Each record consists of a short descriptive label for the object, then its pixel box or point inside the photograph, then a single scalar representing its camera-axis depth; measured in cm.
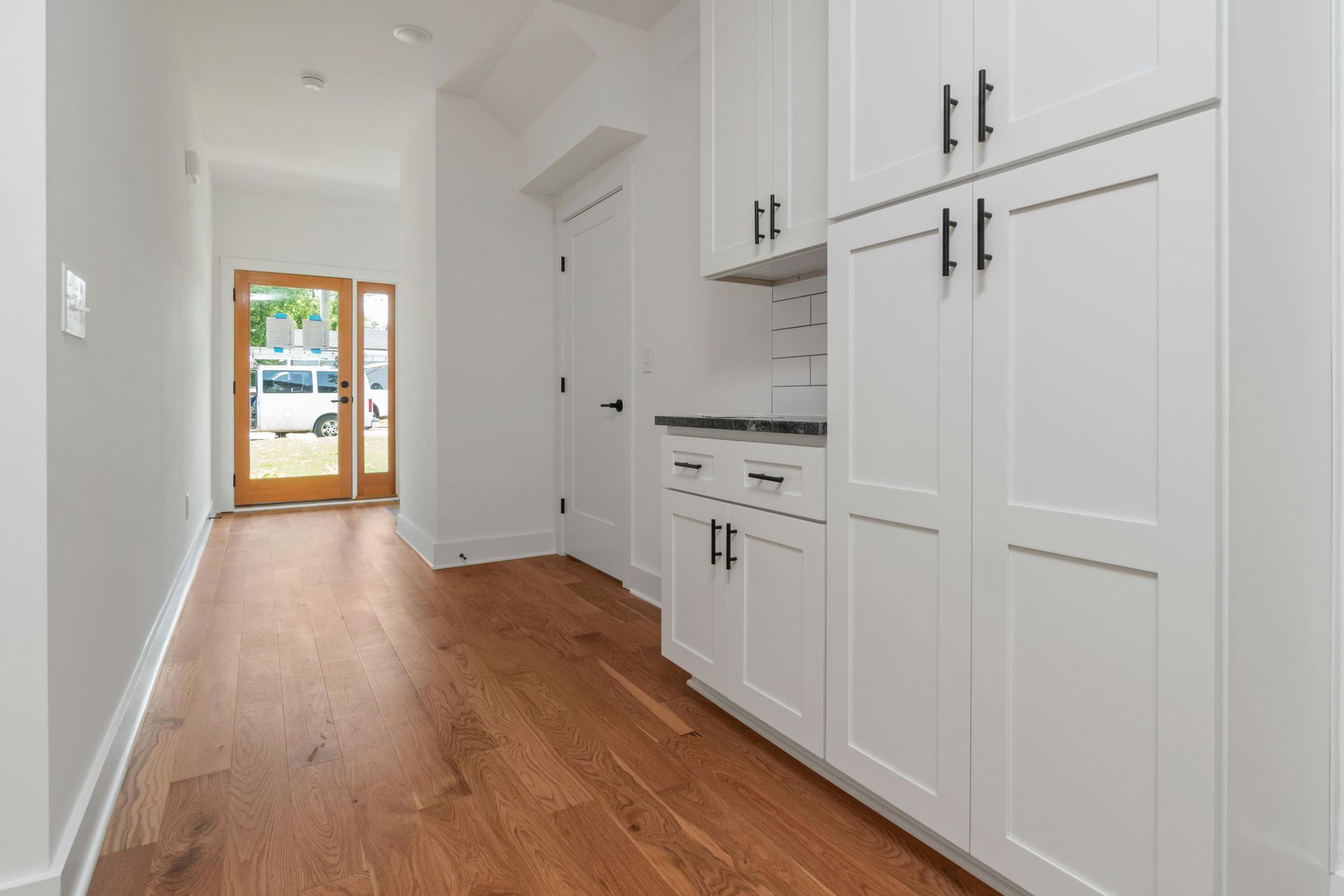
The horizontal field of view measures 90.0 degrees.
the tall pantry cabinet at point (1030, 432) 98
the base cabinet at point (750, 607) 166
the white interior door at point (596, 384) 356
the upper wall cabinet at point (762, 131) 179
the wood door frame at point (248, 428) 597
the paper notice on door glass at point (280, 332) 610
